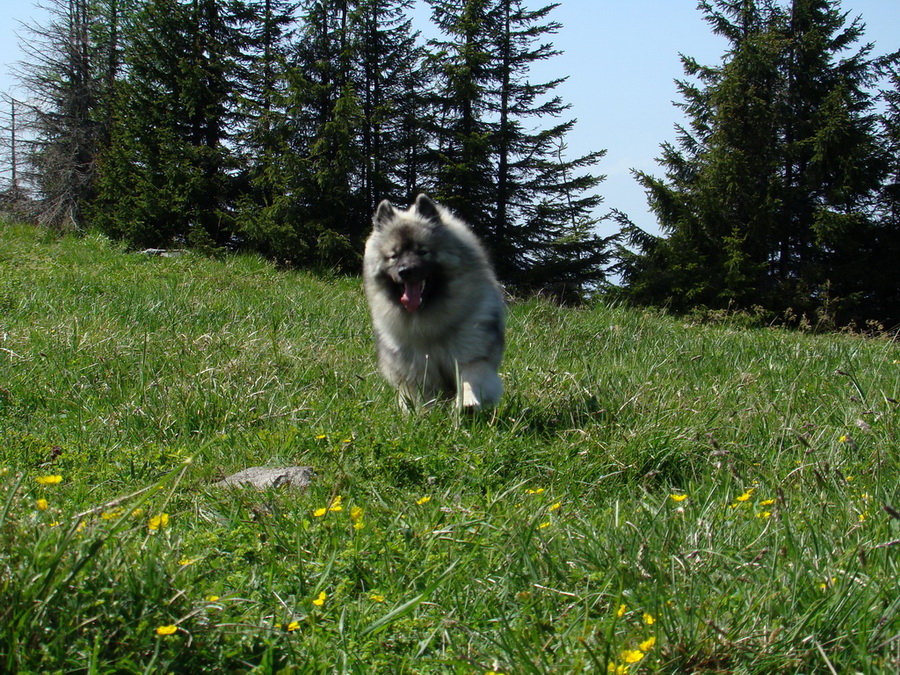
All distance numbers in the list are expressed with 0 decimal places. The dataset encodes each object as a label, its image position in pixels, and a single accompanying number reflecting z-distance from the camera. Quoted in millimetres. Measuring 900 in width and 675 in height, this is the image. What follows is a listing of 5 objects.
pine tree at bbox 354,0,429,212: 17531
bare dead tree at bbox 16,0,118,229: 21594
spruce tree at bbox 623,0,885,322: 18125
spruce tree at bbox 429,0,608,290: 17844
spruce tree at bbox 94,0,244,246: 16875
